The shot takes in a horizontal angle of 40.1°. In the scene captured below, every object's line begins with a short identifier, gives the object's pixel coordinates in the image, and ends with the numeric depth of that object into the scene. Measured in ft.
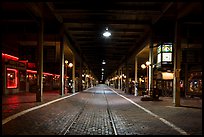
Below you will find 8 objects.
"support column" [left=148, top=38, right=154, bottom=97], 86.53
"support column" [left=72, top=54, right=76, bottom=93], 132.59
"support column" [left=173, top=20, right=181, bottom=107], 64.44
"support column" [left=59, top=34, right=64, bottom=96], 96.58
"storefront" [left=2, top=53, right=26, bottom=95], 93.04
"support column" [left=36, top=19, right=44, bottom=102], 70.95
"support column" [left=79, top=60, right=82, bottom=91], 158.24
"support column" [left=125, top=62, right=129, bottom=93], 153.19
